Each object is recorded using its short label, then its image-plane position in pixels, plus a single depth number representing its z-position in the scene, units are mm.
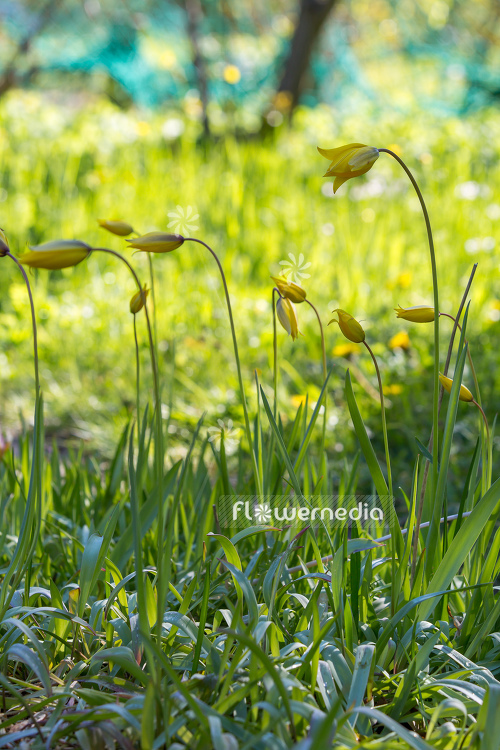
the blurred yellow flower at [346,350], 4371
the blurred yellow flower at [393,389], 4341
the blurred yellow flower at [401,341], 4654
